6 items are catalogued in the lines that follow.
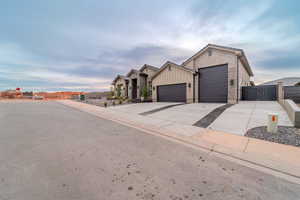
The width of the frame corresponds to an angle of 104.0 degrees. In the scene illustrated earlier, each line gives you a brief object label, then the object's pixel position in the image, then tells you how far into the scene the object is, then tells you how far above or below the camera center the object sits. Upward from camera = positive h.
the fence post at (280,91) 9.91 +0.41
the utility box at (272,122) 4.02 -0.92
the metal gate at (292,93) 9.49 +0.23
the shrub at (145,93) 17.99 +0.45
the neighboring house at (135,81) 19.45 +2.63
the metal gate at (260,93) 11.35 +0.28
